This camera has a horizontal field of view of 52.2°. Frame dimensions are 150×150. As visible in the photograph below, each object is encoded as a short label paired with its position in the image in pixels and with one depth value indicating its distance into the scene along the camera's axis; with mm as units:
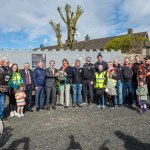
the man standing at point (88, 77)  6422
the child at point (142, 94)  5572
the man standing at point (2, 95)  5087
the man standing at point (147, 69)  5837
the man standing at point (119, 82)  6229
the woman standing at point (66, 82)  6357
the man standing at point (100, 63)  6536
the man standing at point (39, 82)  6010
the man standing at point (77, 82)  6427
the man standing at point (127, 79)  6204
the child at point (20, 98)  5450
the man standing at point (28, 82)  5858
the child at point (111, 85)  6046
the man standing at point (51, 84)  6137
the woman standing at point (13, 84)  5481
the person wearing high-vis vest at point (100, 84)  6102
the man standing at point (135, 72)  6219
